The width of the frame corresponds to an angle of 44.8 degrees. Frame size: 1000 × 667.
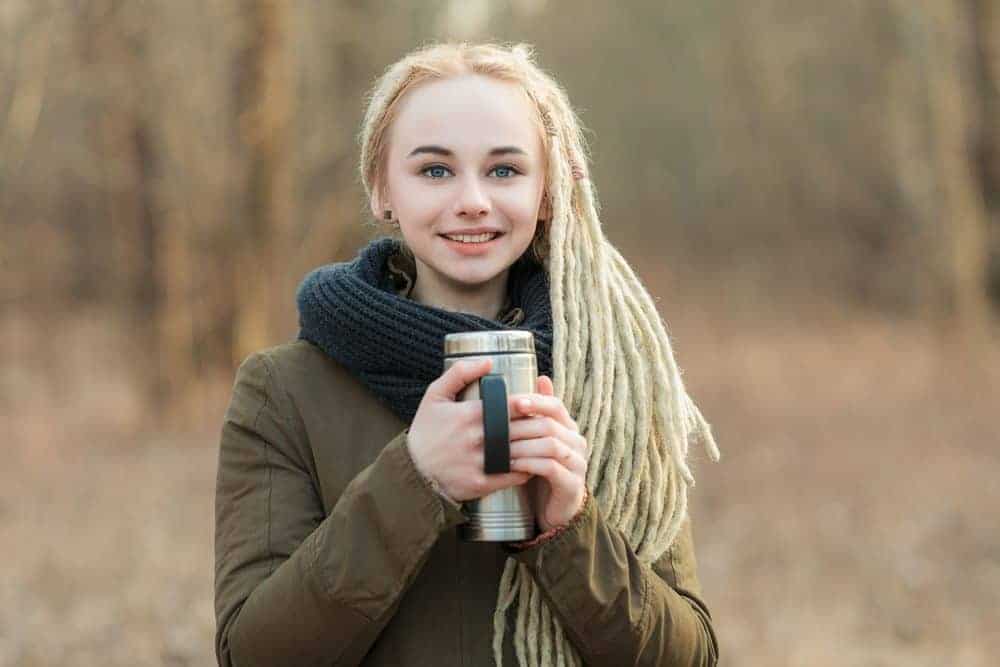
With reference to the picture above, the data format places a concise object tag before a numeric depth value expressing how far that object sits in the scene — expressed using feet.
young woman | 6.03
